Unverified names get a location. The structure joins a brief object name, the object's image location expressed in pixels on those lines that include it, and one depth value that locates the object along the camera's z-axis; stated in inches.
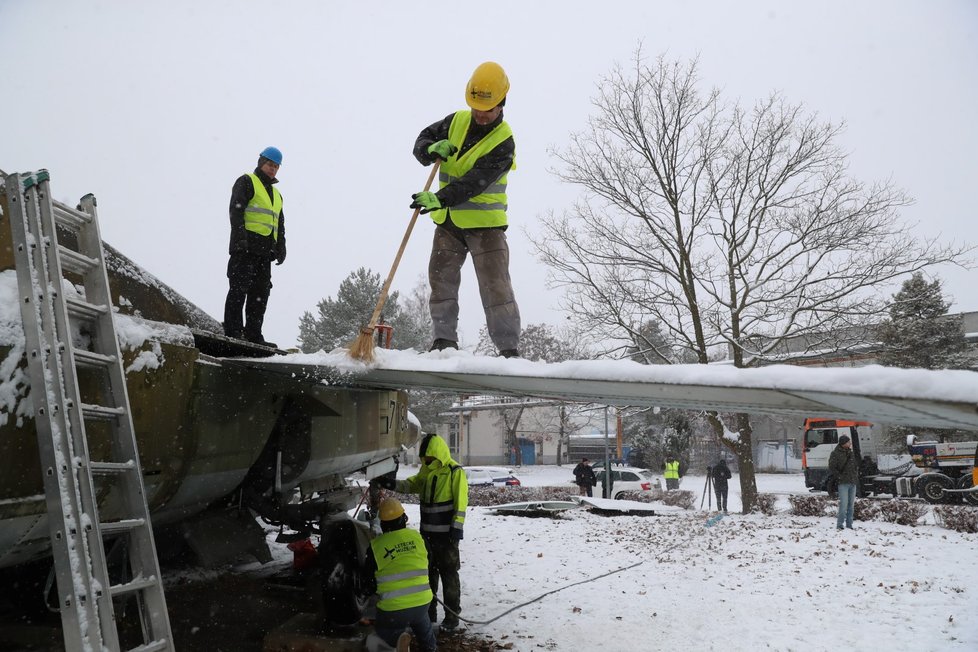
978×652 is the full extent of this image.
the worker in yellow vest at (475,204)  161.0
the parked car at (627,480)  815.7
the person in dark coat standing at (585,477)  788.0
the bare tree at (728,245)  538.3
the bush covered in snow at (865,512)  467.6
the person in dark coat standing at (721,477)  697.6
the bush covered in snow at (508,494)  720.3
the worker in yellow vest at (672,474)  960.3
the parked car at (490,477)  1043.3
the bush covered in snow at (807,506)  514.7
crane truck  684.1
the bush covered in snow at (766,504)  571.8
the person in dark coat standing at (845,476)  424.8
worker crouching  167.6
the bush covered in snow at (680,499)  701.9
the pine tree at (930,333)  1026.1
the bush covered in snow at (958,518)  395.9
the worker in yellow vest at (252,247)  194.9
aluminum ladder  93.4
